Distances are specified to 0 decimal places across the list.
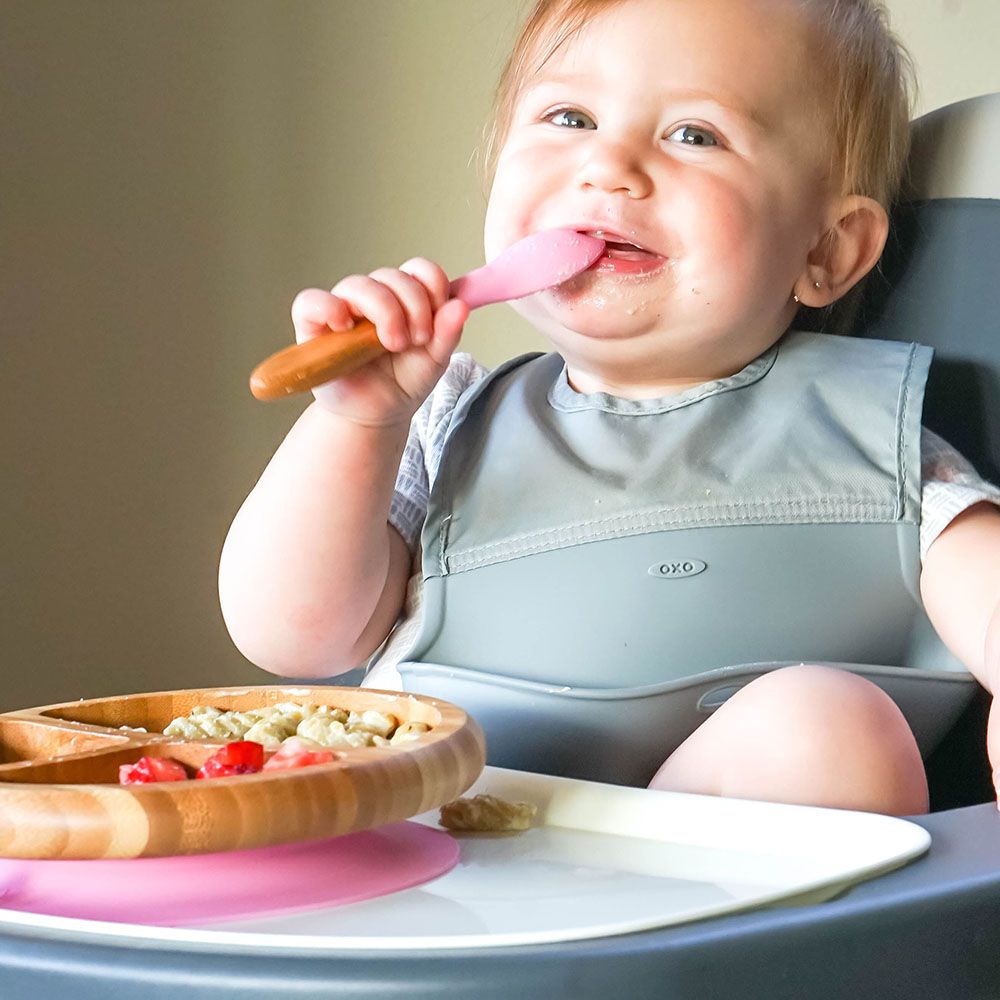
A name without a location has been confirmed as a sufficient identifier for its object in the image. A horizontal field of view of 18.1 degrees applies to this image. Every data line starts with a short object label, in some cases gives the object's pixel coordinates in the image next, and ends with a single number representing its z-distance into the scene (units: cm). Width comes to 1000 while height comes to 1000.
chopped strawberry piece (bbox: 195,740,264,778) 88
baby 106
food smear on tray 92
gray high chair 77
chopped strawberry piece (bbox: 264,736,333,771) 87
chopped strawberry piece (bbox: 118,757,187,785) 89
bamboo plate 83
